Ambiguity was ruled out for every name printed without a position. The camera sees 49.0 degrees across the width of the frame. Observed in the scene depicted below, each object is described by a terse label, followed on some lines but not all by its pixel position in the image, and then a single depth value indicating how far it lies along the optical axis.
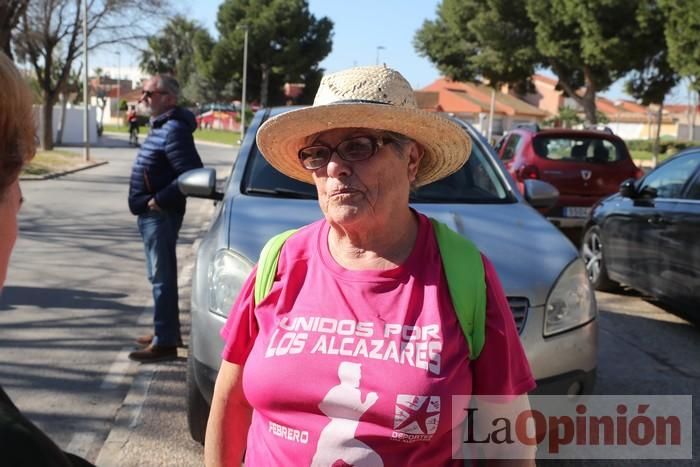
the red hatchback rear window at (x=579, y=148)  11.30
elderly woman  1.91
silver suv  3.47
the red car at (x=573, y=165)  10.91
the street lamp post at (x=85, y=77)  26.10
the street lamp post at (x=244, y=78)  44.66
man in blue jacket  5.12
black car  6.11
